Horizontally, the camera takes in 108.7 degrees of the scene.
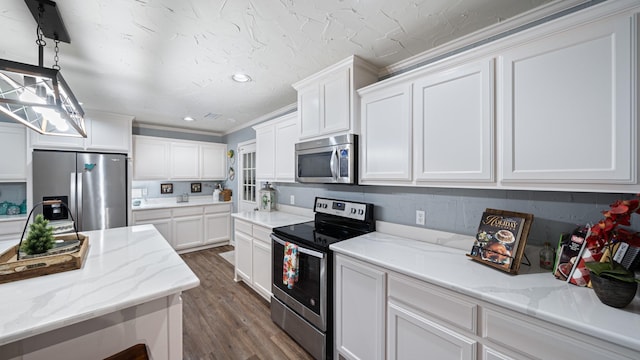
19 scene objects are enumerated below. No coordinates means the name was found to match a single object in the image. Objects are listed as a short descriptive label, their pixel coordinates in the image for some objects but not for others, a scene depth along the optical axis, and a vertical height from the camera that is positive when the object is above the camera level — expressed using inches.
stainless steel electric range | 68.4 -30.3
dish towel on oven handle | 75.3 -28.8
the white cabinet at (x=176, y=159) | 160.0 +14.6
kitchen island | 33.2 -19.8
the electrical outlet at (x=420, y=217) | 73.2 -12.2
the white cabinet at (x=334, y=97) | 77.7 +30.1
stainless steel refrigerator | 115.3 -4.0
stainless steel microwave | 78.5 +7.0
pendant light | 44.6 +20.1
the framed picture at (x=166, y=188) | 177.6 -7.6
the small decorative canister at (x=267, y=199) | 132.0 -11.7
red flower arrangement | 35.2 -9.4
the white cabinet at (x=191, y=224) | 153.4 -32.9
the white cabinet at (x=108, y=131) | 132.6 +28.2
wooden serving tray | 42.4 -17.1
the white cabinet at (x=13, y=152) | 116.3 +13.3
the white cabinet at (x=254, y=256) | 98.5 -36.5
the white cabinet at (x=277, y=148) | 107.8 +15.4
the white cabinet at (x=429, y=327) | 35.4 -28.6
